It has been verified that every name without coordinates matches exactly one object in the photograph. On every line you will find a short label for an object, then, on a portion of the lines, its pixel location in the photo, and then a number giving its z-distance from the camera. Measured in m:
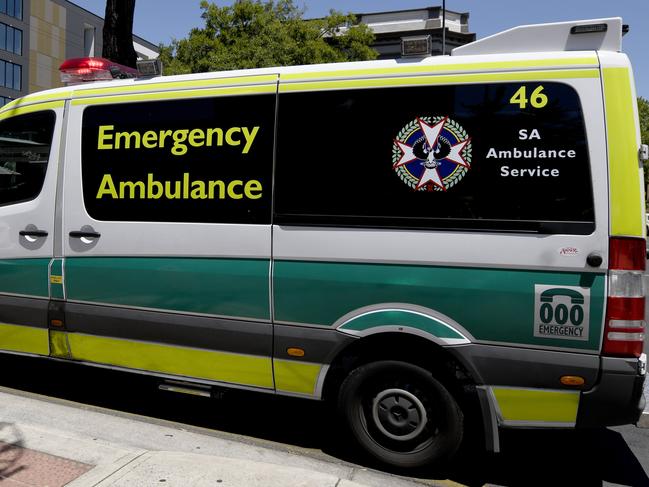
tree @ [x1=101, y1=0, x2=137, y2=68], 8.80
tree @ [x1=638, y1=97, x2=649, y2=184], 44.59
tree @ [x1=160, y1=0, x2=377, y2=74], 20.05
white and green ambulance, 2.96
